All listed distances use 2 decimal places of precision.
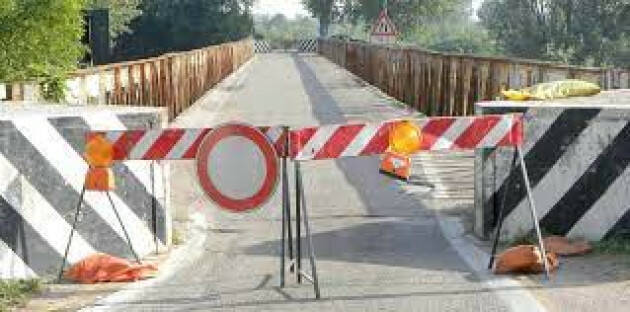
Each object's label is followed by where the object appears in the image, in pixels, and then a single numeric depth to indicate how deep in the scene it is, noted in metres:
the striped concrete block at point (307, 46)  108.43
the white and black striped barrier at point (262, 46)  101.32
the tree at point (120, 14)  62.66
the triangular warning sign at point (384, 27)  35.94
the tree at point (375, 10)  121.06
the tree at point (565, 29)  79.81
